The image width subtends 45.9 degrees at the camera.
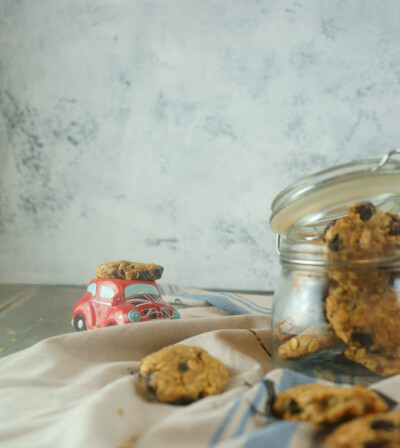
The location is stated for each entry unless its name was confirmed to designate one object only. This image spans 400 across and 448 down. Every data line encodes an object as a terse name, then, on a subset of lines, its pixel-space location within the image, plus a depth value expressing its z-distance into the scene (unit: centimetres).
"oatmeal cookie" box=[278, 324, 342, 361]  63
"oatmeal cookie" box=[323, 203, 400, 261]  60
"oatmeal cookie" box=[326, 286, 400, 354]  59
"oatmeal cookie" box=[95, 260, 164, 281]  95
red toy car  90
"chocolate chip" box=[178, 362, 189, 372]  60
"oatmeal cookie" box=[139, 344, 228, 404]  57
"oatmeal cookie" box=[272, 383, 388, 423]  45
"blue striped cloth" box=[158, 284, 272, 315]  111
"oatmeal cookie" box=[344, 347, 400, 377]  60
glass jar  60
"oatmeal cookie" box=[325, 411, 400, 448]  39
